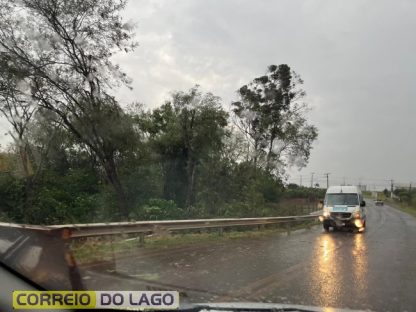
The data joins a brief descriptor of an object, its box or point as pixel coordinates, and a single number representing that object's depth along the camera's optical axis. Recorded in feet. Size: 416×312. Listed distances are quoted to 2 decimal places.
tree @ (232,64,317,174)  169.99
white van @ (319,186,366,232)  77.41
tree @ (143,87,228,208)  121.80
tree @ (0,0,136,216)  77.41
